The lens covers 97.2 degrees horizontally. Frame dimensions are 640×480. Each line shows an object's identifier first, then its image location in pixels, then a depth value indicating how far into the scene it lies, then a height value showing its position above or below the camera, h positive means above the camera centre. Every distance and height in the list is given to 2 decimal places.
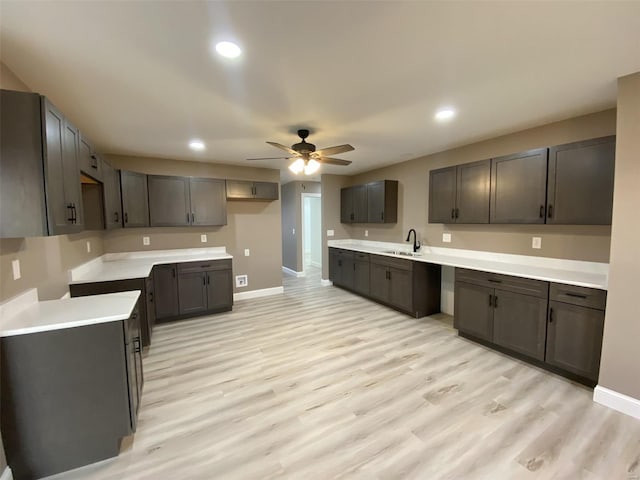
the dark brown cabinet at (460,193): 3.46 +0.38
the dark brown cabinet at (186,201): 4.25 +0.36
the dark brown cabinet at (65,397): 1.60 -1.03
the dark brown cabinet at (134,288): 2.89 -0.70
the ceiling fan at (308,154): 3.00 +0.77
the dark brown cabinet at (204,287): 4.14 -0.96
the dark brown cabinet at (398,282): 4.18 -0.96
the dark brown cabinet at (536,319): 2.44 -0.98
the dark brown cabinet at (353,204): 5.45 +0.37
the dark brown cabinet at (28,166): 1.52 +0.33
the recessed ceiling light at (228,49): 1.66 +1.05
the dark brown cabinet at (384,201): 4.99 +0.38
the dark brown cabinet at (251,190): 4.82 +0.59
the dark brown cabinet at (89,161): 2.33 +0.59
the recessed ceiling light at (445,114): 2.69 +1.06
